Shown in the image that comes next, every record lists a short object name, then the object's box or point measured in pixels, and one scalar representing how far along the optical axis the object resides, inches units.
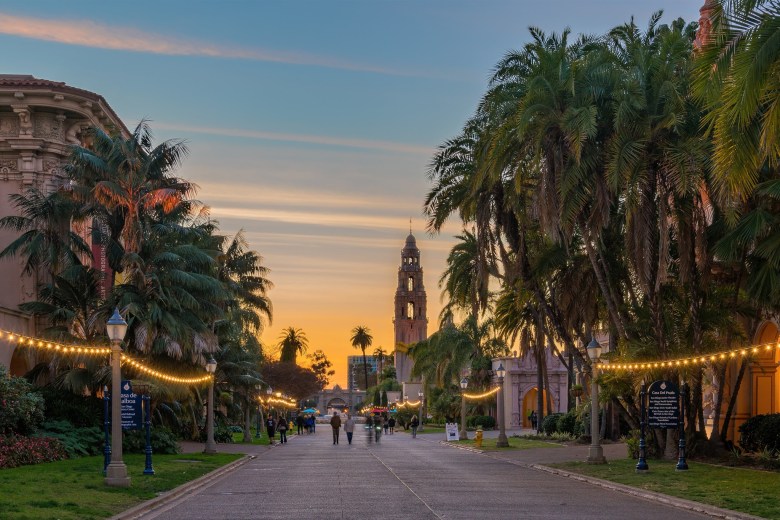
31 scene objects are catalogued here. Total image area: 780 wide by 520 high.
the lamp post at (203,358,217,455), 1728.6
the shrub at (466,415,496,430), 3297.2
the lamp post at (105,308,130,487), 998.4
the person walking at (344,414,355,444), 2524.6
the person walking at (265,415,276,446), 2470.7
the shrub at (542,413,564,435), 2387.4
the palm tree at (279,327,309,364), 7775.6
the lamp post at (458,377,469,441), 2530.0
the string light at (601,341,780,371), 995.3
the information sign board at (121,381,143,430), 1118.4
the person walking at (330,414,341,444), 2523.1
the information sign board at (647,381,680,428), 1231.5
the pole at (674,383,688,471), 1170.6
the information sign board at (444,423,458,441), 2475.4
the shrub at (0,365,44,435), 1279.5
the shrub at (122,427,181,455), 1537.9
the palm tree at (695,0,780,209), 628.4
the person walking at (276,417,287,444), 2512.7
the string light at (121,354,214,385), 1298.0
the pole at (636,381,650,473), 1176.8
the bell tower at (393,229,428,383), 6997.1
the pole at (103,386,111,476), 1058.7
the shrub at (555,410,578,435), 2252.3
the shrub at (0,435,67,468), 1208.0
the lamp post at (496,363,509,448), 2014.0
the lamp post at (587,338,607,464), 1336.1
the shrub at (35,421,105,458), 1419.8
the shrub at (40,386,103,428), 1528.1
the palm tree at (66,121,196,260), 1584.6
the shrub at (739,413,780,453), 1296.8
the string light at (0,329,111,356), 915.4
